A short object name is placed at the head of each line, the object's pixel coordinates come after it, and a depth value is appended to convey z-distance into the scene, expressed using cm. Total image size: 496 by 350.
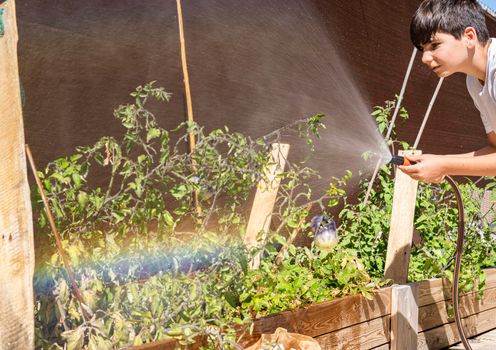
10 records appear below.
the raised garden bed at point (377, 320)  262
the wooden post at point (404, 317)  330
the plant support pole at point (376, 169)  394
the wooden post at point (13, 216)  165
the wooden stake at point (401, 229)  349
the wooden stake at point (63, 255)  178
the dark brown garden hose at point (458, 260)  323
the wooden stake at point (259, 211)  328
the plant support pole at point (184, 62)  356
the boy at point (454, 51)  266
